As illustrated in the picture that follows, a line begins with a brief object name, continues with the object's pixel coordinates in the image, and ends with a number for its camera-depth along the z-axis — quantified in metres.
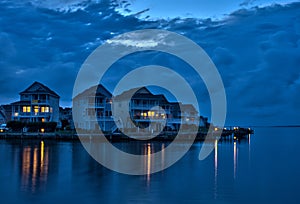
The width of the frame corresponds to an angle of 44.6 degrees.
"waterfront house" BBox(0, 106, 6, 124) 85.31
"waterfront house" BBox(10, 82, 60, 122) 69.25
